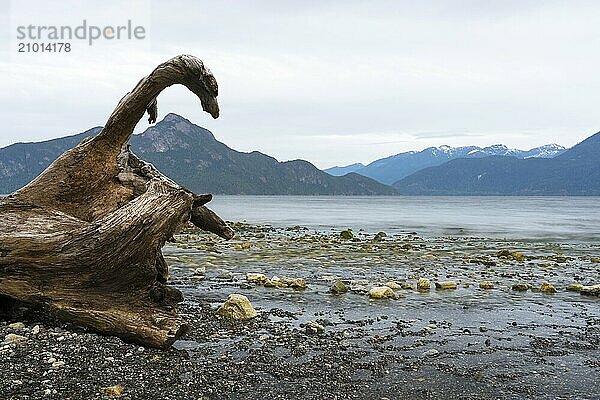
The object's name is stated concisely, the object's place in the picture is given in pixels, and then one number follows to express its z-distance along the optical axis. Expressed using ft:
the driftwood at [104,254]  31.78
